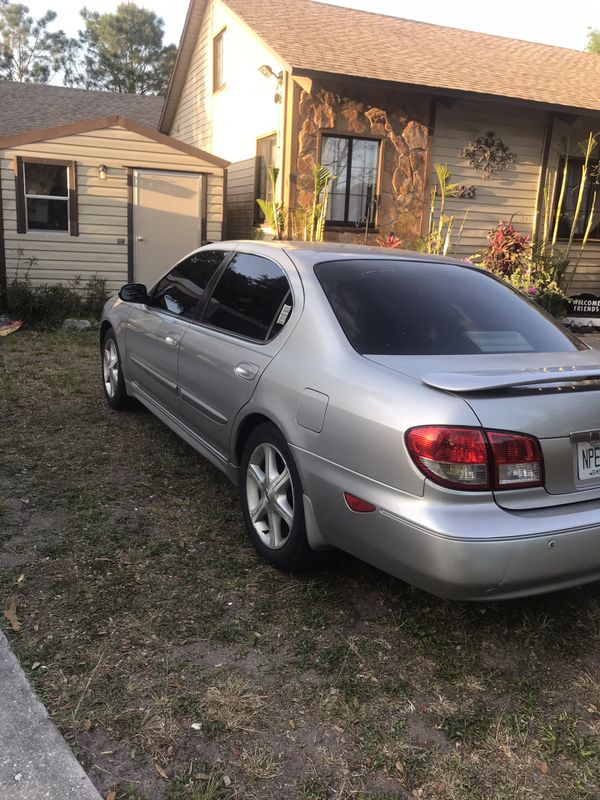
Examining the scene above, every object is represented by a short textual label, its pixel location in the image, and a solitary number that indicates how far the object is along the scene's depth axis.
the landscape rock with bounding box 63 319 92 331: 10.48
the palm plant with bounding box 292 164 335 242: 10.79
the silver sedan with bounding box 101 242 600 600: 2.41
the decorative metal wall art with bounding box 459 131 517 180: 12.19
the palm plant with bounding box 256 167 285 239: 11.10
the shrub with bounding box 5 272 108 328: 10.66
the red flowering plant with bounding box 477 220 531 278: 11.41
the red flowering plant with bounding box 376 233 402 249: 10.98
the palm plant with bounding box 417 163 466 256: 11.21
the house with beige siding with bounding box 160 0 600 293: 11.12
